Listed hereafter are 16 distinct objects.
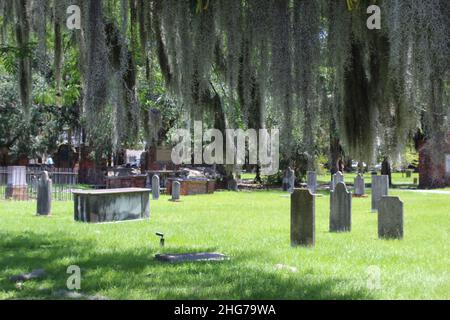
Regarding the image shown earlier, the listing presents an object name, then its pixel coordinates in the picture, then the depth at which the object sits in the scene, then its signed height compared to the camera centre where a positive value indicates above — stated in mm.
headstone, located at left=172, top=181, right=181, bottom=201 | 20094 -820
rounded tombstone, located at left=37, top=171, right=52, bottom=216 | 13672 -773
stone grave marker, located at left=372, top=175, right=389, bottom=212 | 15883 -559
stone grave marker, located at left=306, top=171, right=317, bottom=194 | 23431 -572
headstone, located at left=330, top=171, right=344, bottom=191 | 20891 -346
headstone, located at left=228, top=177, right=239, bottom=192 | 28859 -878
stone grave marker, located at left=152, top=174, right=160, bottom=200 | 20688 -695
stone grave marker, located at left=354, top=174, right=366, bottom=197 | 23078 -798
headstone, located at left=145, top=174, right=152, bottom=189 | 26281 -646
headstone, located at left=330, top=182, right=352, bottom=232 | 11039 -847
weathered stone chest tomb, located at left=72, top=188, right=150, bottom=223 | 12023 -809
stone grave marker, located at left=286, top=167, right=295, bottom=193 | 27469 -574
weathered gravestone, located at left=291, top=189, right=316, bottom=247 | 8562 -790
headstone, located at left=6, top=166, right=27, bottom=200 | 18094 -525
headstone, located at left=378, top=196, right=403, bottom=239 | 9695 -890
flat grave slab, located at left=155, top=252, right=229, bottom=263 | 6883 -1121
